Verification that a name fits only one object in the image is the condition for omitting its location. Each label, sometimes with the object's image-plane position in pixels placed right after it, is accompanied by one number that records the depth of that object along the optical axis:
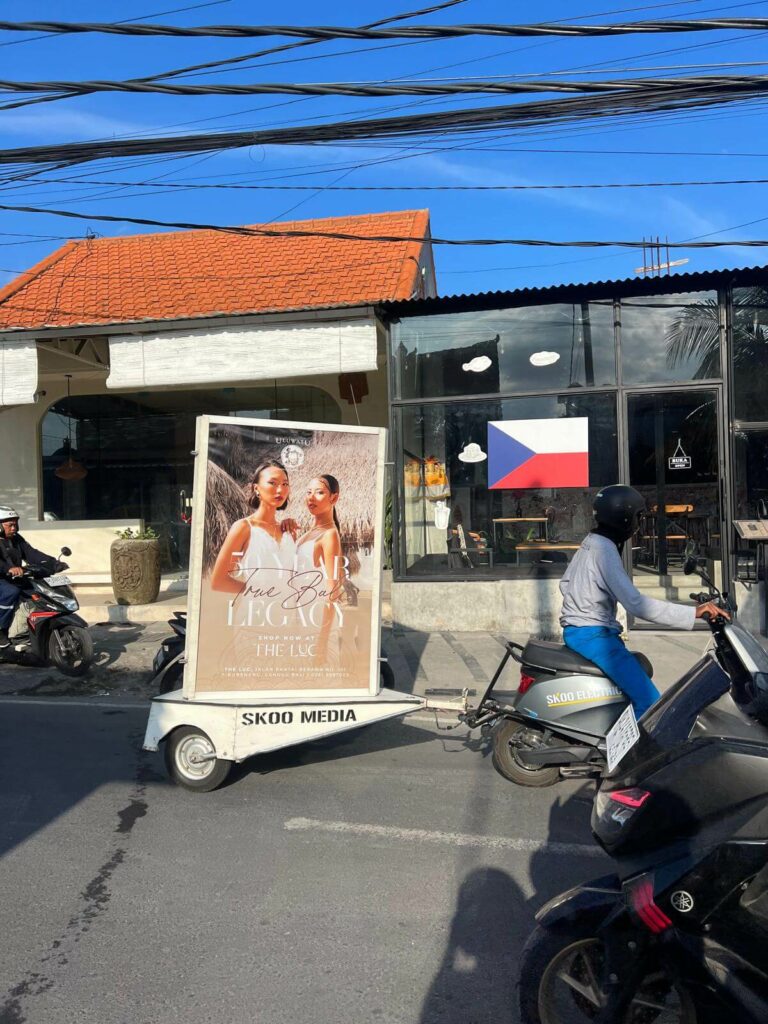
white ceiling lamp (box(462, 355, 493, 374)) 10.51
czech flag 10.25
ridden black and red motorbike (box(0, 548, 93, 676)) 8.16
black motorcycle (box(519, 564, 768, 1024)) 2.08
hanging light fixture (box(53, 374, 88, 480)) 14.60
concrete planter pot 11.81
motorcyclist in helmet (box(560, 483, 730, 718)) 4.48
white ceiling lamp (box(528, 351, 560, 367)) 10.34
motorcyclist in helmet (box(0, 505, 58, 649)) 8.27
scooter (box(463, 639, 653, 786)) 4.59
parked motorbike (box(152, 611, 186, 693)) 5.90
